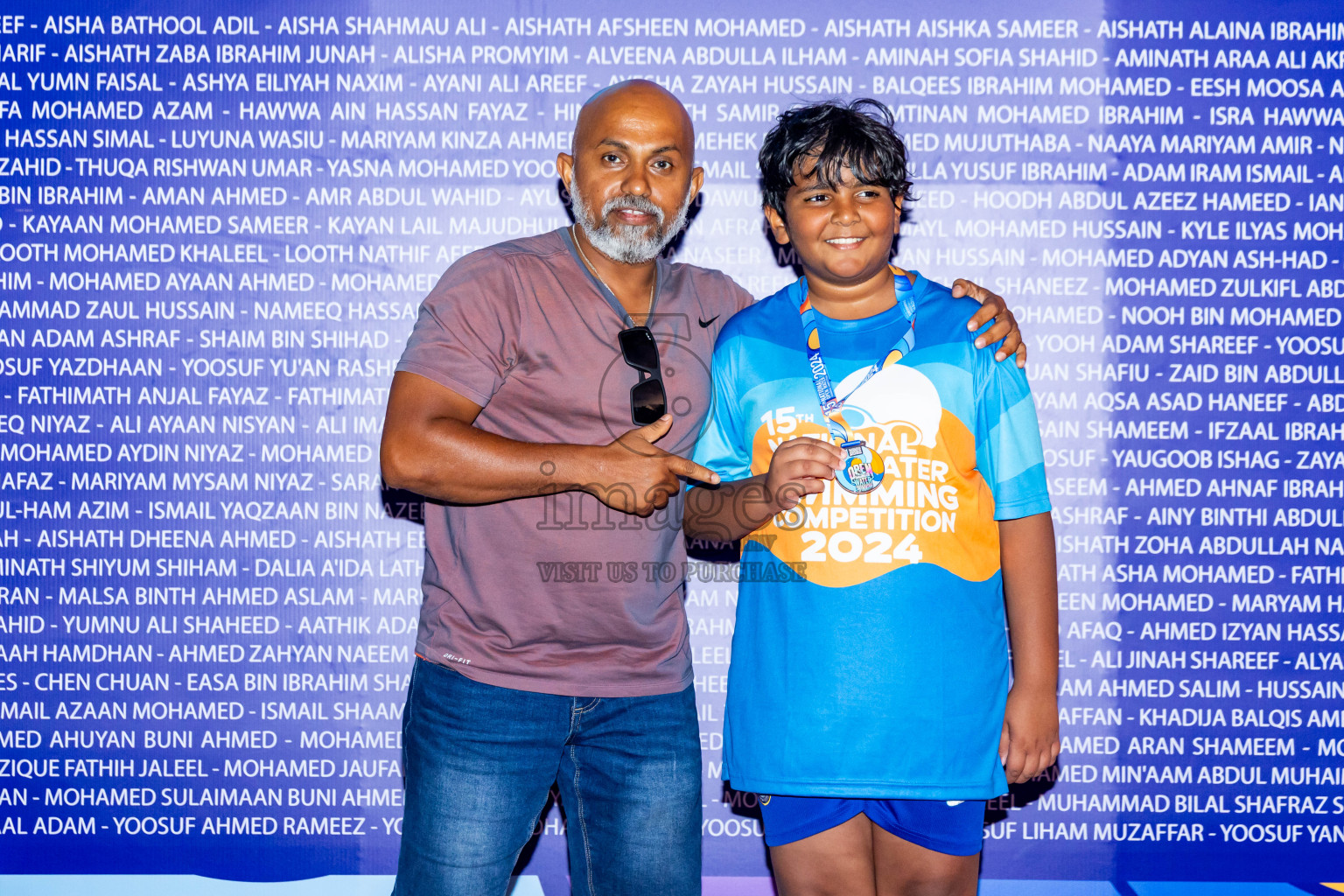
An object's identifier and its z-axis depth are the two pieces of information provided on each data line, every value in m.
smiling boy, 1.81
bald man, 1.91
